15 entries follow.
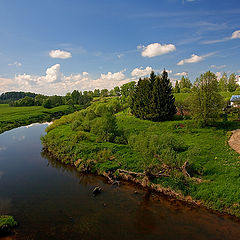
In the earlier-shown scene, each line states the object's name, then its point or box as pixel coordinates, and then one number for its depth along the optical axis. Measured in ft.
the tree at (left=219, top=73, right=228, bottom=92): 307.05
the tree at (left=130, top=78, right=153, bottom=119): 159.08
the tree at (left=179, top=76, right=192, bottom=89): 350.64
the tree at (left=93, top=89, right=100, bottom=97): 611.55
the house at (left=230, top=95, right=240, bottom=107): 156.35
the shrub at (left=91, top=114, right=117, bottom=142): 109.81
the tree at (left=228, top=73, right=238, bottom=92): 290.56
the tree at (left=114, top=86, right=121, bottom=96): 467.11
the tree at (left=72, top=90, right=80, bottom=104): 491.72
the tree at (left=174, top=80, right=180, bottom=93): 312.13
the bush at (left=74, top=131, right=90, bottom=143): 108.58
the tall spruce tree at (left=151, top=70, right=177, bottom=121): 147.95
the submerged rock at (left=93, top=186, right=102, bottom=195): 64.77
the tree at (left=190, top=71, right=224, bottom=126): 119.65
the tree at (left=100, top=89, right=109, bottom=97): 524.11
